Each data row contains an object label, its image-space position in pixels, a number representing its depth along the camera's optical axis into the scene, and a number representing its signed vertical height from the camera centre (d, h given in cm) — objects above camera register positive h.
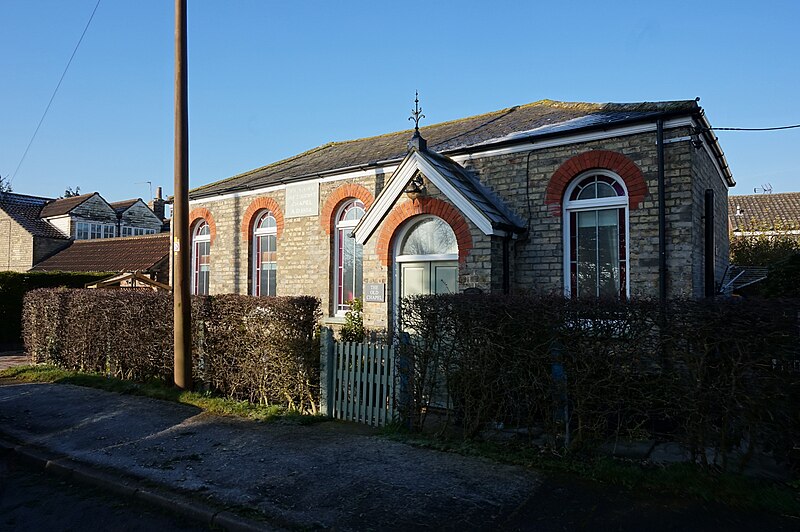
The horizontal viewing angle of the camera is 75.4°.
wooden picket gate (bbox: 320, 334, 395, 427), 722 -152
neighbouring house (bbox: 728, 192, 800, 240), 2664 +348
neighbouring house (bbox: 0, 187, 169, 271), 3172 +370
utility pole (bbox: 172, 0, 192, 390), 870 +124
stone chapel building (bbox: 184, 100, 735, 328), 845 +126
